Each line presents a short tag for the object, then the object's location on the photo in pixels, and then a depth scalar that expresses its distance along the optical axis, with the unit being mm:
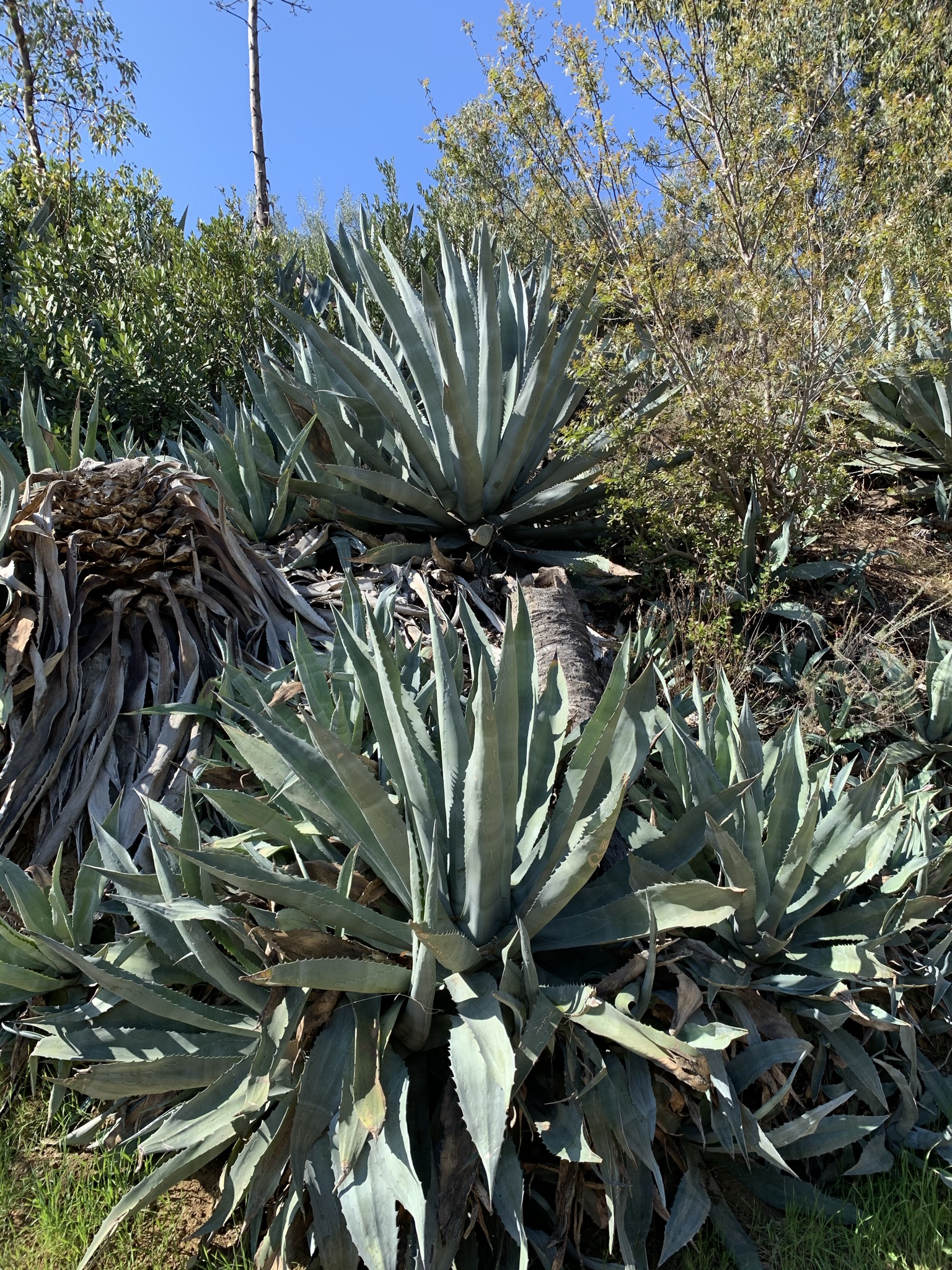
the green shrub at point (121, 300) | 5594
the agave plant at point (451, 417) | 4133
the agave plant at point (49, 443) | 3848
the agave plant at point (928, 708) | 3750
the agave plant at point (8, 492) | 3289
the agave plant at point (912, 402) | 5328
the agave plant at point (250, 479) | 4129
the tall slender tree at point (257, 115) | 10633
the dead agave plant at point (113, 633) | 3068
